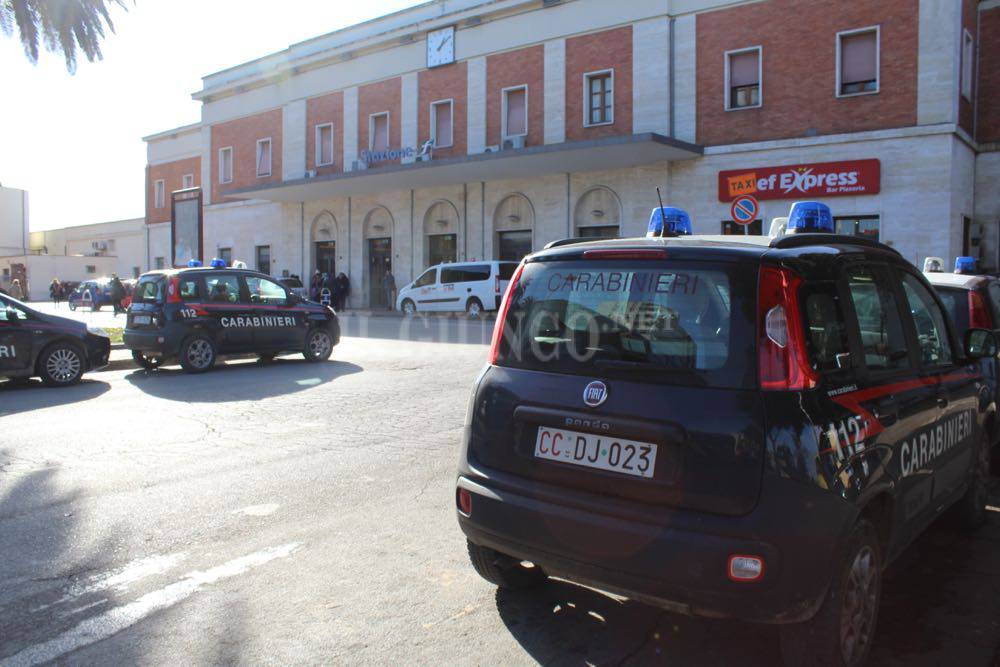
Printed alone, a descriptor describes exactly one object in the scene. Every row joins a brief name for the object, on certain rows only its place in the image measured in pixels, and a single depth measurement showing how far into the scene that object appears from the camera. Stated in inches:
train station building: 844.6
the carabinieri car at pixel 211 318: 463.8
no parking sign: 514.0
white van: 965.2
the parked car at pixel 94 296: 1389.0
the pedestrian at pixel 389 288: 1259.8
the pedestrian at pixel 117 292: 1154.7
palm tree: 430.3
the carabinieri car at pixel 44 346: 396.2
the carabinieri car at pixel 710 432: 104.9
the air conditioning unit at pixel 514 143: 1103.0
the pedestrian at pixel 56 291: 1849.3
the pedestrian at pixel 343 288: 1316.4
